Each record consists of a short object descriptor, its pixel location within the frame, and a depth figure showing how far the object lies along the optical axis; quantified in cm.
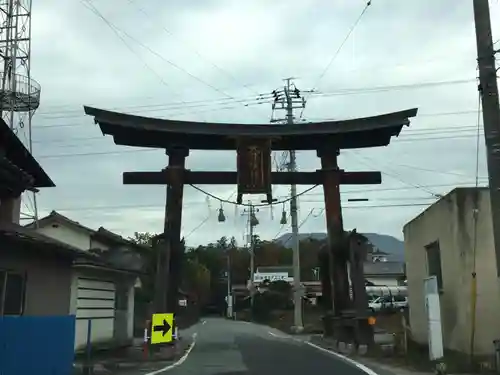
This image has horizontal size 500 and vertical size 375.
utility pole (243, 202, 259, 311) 6656
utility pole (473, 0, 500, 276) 1290
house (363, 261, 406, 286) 8325
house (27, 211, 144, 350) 2089
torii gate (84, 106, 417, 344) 2400
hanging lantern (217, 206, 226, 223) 3434
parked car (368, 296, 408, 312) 5743
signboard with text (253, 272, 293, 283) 9323
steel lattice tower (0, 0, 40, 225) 2339
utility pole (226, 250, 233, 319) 9105
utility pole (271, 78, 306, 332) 4181
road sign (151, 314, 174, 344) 2054
